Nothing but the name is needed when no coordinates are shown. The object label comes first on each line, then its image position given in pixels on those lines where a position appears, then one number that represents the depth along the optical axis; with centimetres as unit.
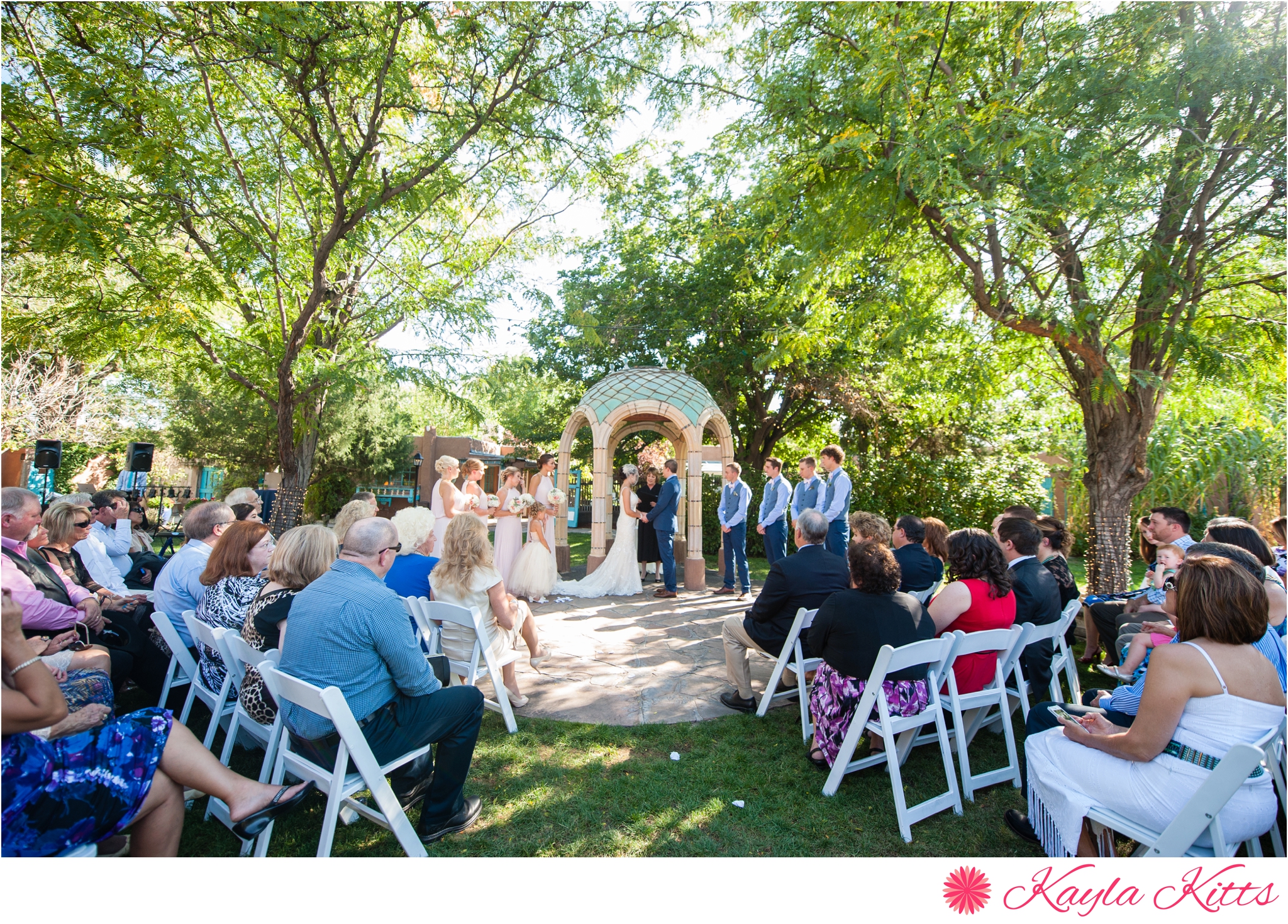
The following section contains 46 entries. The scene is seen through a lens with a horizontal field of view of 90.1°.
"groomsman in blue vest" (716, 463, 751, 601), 843
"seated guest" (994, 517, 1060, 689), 405
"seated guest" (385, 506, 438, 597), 443
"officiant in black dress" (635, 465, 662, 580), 1003
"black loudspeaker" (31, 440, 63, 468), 1146
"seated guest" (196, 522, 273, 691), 349
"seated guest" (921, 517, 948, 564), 473
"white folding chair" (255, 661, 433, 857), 231
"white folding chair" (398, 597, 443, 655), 399
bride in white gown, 879
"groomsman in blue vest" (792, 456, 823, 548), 790
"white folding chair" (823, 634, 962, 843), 294
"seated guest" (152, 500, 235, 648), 389
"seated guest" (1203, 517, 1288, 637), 386
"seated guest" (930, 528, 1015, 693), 359
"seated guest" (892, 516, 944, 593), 457
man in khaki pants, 415
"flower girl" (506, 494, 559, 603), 821
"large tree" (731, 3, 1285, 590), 490
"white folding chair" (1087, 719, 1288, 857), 198
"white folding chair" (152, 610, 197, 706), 336
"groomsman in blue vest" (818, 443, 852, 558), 762
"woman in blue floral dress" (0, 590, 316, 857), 201
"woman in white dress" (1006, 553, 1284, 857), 221
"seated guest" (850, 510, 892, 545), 428
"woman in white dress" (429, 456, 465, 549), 755
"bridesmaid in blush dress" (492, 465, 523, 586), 830
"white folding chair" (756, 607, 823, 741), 391
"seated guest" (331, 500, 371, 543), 427
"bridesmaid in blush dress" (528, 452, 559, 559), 887
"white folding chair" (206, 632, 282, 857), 286
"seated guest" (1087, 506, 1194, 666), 461
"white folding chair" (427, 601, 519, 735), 372
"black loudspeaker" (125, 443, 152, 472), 1345
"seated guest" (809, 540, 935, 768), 329
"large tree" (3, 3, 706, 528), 585
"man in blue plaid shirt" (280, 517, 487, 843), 260
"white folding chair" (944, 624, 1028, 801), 321
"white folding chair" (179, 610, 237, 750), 314
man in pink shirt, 340
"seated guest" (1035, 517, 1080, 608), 487
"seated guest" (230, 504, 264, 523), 538
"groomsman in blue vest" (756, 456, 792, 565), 816
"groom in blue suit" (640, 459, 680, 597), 874
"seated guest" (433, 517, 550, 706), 412
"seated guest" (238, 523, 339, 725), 301
